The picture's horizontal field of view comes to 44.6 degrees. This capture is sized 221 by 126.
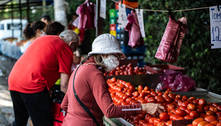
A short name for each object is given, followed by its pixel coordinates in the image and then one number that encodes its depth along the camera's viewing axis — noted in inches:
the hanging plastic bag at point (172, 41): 158.9
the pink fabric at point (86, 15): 248.7
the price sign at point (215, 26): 138.5
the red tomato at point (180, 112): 117.1
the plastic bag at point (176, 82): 180.1
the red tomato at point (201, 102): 135.1
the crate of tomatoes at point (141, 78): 193.3
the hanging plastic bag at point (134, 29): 202.8
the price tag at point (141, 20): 195.8
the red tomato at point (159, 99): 137.1
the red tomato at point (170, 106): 124.5
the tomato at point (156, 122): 113.5
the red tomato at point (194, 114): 114.9
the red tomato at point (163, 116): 112.3
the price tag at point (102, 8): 209.9
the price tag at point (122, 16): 206.5
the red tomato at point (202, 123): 96.8
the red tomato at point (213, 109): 124.6
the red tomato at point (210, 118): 104.8
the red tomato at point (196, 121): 97.3
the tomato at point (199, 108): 124.4
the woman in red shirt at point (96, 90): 94.8
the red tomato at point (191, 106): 123.2
